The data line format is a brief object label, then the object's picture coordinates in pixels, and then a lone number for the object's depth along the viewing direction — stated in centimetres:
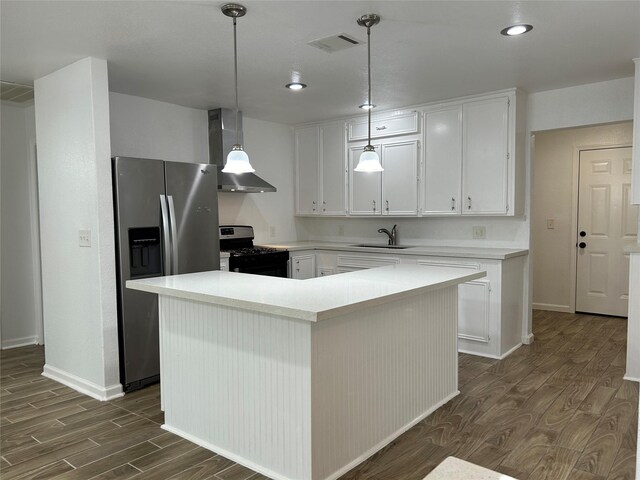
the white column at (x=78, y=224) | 321
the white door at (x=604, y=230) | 534
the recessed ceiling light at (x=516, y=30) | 269
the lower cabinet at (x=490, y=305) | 404
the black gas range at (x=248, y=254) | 442
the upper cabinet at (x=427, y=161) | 417
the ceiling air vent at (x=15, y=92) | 376
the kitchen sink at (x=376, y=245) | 503
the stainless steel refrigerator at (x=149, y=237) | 332
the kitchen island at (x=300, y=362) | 210
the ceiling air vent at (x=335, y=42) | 281
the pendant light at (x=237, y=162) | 270
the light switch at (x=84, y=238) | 327
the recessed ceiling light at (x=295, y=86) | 388
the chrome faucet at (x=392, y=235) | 521
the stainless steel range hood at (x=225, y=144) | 468
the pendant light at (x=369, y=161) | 285
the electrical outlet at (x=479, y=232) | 466
